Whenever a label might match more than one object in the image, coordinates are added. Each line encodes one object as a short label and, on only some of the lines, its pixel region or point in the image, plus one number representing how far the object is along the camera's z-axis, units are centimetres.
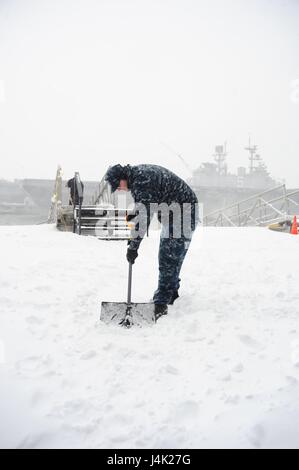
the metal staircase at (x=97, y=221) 886
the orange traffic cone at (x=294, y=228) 976
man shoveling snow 339
